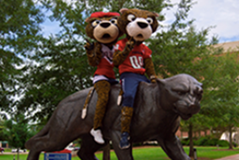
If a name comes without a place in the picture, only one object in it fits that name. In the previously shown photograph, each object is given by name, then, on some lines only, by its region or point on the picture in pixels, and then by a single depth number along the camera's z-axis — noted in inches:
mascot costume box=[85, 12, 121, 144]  123.5
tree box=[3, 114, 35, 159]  577.9
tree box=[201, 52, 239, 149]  452.1
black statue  108.8
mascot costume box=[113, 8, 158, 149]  114.8
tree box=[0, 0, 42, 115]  337.5
